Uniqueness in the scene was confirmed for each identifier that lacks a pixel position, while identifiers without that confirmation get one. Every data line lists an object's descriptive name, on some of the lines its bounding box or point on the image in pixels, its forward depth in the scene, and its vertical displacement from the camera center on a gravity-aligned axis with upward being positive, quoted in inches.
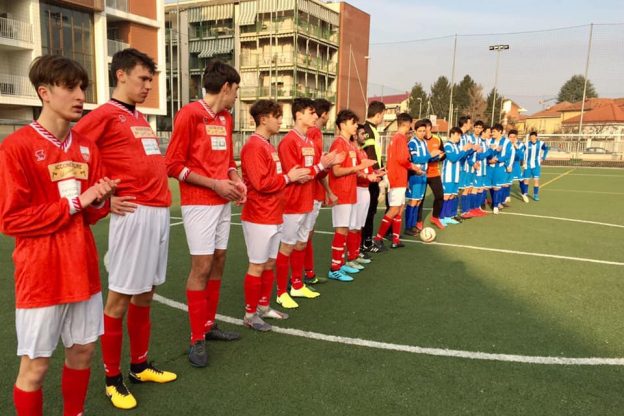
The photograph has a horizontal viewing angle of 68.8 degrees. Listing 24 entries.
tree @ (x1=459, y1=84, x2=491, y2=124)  3201.3 +339.5
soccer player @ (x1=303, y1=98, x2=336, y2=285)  223.6 -25.0
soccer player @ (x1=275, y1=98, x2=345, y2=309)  196.5 -17.4
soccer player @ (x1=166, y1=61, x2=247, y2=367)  141.5 -11.0
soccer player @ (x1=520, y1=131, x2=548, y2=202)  537.0 -10.4
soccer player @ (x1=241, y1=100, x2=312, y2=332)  165.9 -19.5
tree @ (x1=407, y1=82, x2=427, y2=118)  3484.3 +369.2
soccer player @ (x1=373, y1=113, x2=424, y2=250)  304.7 -18.1
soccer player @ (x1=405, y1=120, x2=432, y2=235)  341.1 -23.0
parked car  1374.3 +6.4
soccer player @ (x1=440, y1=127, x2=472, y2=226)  392.2 -15.1
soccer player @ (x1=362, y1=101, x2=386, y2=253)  299.1 -12.4
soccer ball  323.9 -61.1
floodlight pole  1600.5 +359.5
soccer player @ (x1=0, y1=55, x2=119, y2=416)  88.5 -15.8
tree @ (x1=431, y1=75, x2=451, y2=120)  3683.6 +427.0
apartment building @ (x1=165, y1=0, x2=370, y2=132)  1720.0 +385.9
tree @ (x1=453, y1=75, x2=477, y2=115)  3549.5 +443.4
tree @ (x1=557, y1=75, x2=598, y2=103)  4334.4 +600.1
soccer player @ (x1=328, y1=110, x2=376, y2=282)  241.3 -23.7
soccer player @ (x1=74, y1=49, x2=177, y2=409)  120.0 -15.5
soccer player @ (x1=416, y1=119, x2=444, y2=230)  365.4 -24.3
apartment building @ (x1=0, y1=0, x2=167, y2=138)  984.9 +240.5
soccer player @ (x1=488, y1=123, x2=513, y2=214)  462.6 -12.9
